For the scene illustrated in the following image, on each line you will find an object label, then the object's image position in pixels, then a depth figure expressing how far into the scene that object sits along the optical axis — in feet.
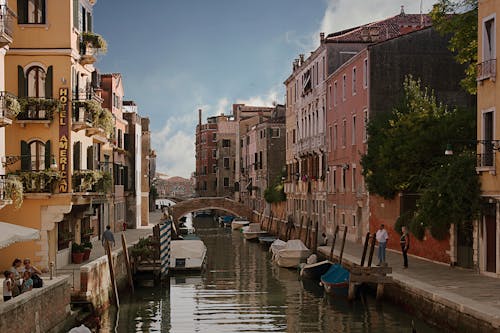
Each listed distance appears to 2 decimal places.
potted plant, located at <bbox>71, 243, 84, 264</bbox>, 77.97
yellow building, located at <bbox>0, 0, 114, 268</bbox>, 68.90
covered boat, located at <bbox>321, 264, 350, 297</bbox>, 73.82
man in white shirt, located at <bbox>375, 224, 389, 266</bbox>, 73.31
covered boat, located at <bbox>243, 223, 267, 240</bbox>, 160.04
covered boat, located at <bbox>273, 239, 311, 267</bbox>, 103.04
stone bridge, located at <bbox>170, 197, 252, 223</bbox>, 209.15
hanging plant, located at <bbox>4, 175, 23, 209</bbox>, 60.14
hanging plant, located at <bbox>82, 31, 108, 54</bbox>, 75.56
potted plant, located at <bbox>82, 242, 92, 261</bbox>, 79.71
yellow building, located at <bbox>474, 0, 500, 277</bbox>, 60.08
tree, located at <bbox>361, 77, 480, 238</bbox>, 64.39
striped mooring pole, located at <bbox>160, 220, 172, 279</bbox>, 87.10
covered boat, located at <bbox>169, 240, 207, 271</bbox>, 96.75
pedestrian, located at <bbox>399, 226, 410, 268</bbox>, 70.90
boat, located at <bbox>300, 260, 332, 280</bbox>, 85.71
